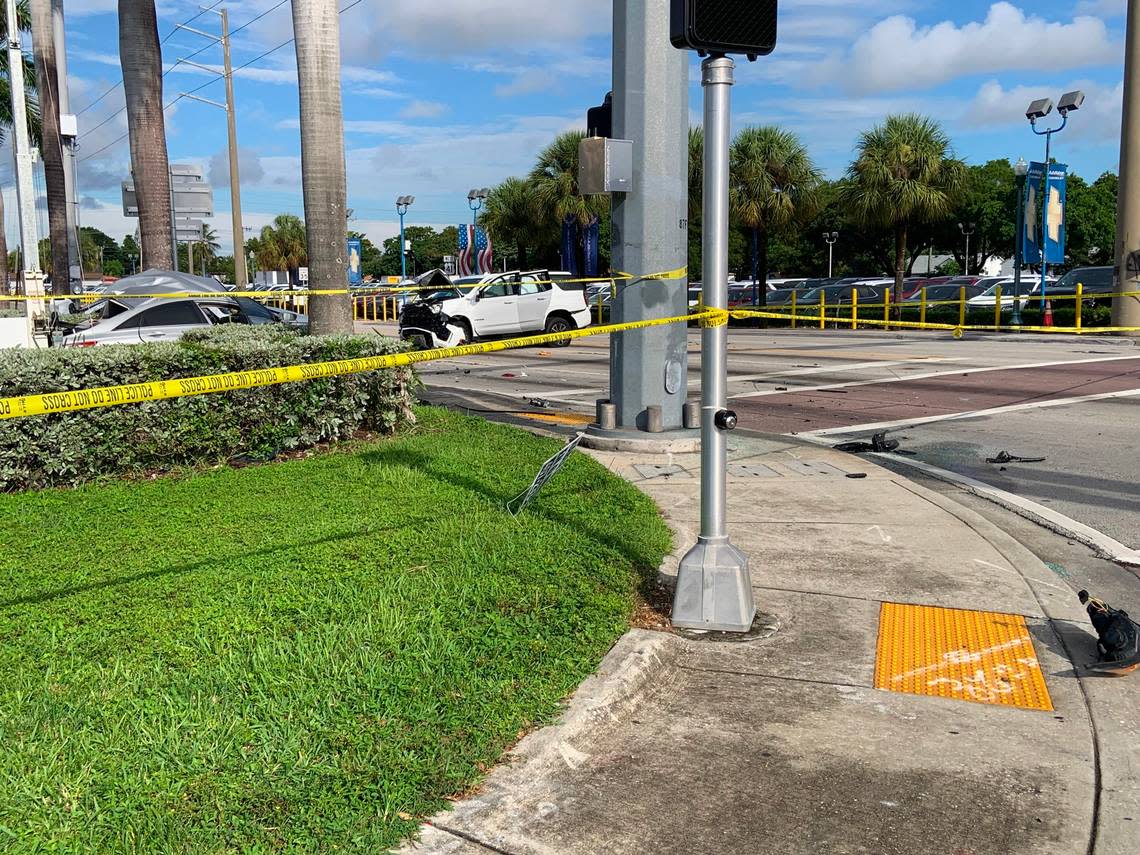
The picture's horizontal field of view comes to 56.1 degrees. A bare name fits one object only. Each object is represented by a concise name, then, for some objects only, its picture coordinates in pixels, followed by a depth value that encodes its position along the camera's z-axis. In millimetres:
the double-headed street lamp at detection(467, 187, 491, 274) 51706
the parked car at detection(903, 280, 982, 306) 35781
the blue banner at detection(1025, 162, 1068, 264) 28891
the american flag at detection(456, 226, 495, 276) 52969
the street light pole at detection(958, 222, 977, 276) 73812
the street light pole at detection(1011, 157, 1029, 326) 29031
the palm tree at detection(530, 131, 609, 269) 46125
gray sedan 15602
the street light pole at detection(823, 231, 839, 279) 75106
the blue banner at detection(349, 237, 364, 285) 53447
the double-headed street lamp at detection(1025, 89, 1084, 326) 28594
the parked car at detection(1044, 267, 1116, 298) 30377
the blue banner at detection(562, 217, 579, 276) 47688
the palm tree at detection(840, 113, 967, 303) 36188
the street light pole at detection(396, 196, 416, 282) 55938
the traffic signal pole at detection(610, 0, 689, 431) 9008
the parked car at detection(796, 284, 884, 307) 37531
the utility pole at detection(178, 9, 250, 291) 35031
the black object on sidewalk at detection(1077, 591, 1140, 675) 4484
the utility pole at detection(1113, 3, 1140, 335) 25184
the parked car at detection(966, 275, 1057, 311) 33500
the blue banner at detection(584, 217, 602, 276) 47525
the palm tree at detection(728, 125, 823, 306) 39875
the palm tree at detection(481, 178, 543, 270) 52781
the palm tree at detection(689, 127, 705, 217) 40328
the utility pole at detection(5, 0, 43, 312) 20047
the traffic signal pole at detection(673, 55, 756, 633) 4902
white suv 23516
